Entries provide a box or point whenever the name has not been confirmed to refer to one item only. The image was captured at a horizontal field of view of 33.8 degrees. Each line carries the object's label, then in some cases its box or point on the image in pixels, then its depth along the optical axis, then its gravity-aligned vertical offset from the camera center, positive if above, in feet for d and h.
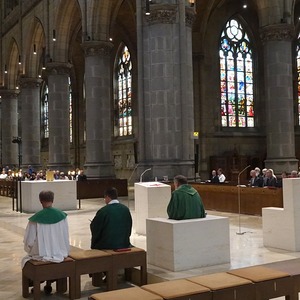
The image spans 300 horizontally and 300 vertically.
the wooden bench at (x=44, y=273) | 19.99 -4.60
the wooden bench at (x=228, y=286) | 16.11 -4.28
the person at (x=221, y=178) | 61.35 -2.54
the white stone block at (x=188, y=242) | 23.52 -4.12
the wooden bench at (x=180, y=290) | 15.39 -4.22
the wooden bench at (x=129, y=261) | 21.80 -4.52
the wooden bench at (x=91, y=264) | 20.94 -4.44
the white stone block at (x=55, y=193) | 50.97 -3.35
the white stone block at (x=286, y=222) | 28.12 -3.88
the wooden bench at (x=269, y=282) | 16.98 -4.40
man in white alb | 20.63 -3.08
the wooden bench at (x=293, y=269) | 17.87 -4.55
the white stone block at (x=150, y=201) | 34.78 -2.97
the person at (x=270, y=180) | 48.04 -2.32
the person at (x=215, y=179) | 59.57 -2.59
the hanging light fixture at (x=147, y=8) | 56.11 +17.31
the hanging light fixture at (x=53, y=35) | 92.56 +23.91
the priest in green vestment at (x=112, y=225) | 22.50 -2.96
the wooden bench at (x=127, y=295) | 15.05 -4.20
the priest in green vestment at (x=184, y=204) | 24.38 -2.30
